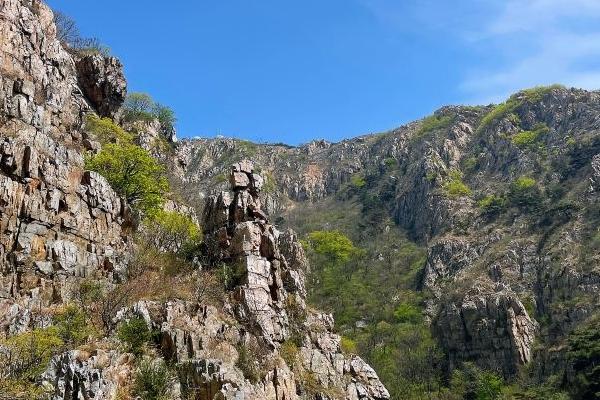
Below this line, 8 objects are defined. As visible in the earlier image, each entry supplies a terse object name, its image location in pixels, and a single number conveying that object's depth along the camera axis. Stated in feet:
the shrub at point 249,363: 103.45
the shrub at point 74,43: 207.92
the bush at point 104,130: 178.60
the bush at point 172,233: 138.92
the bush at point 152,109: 248.85
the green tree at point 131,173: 147.13
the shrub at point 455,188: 349.20
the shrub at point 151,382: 90.63
